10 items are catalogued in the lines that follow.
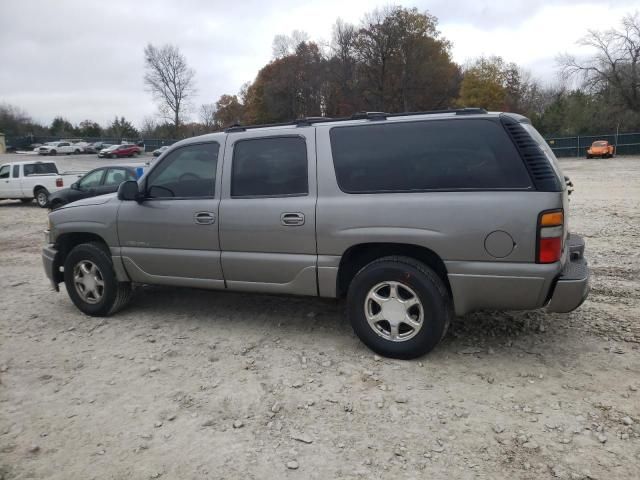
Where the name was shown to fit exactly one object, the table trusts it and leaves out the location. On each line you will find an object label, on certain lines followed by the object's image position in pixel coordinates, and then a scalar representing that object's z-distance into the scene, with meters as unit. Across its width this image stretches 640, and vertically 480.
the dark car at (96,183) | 13.52
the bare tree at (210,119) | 82.00
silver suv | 3.53
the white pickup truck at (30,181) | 17.61
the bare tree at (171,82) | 75.44
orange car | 38.97
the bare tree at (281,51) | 72.56
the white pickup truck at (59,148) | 55.59
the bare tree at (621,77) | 47.44
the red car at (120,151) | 51.62
